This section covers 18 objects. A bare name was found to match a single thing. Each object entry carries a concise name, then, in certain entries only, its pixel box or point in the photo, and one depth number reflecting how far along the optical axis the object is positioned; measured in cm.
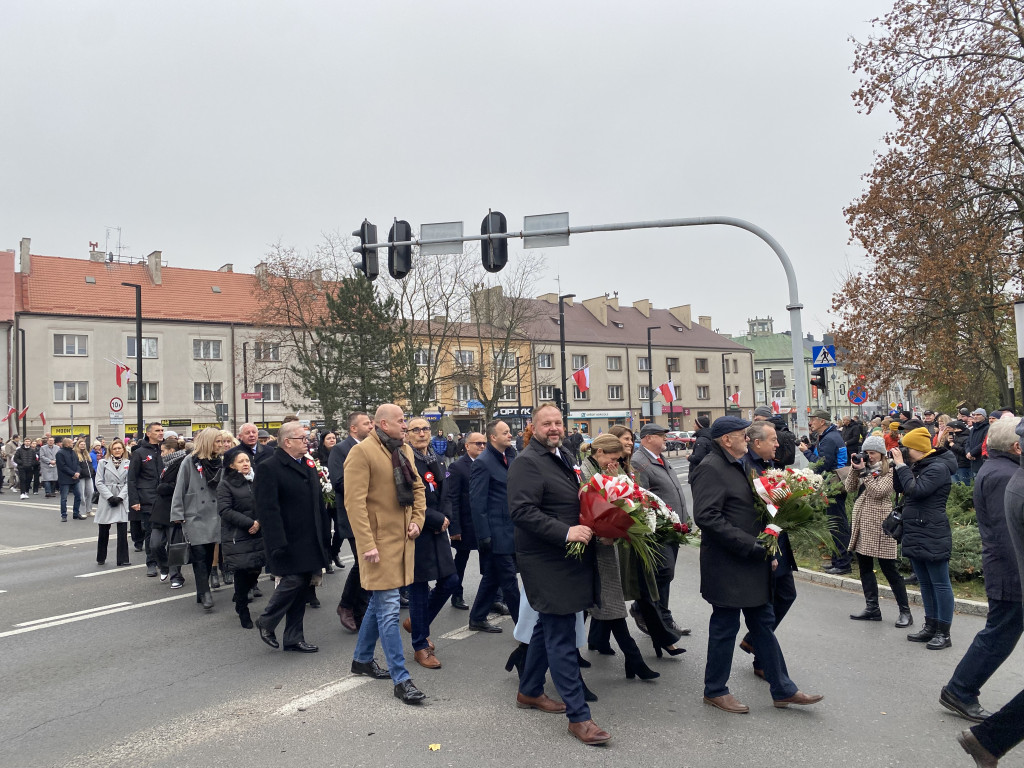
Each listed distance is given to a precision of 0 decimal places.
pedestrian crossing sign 1518
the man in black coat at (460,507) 779
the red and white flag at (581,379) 3462
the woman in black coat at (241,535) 769
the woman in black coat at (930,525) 654
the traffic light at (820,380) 1480
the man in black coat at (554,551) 479
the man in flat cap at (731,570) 508
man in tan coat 551
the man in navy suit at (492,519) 718
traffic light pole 1275
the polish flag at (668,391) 3979
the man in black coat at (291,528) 668
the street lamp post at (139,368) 2538
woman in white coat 1161
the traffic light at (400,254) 1373
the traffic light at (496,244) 1346
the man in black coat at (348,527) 760
